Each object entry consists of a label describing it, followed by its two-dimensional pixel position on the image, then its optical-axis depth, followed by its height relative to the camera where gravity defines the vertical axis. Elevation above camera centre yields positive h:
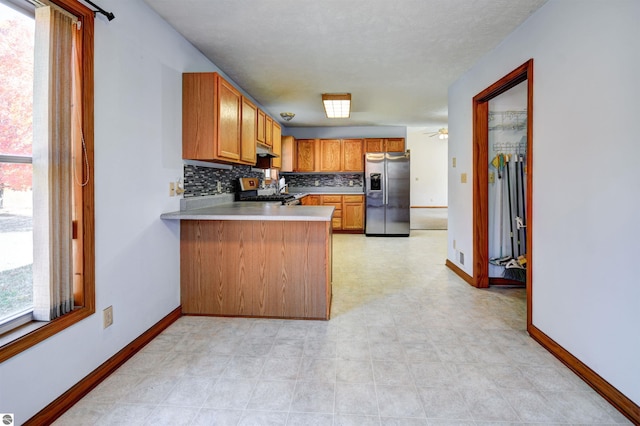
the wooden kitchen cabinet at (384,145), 7.23 +1.30
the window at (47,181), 1.47 +0.13
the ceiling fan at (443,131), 7.71 +1.71
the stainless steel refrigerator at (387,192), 6.77 +0.28
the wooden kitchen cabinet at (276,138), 4.85 +1.00
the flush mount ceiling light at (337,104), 4.67 +1.48
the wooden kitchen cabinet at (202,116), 2.79 +0.75
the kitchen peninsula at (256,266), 2.68 -0.47
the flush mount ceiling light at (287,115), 5.48 +1.51
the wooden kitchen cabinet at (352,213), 7.18 -0.14
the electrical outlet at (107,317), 1.93 -0.62
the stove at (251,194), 4.35 +0.17
